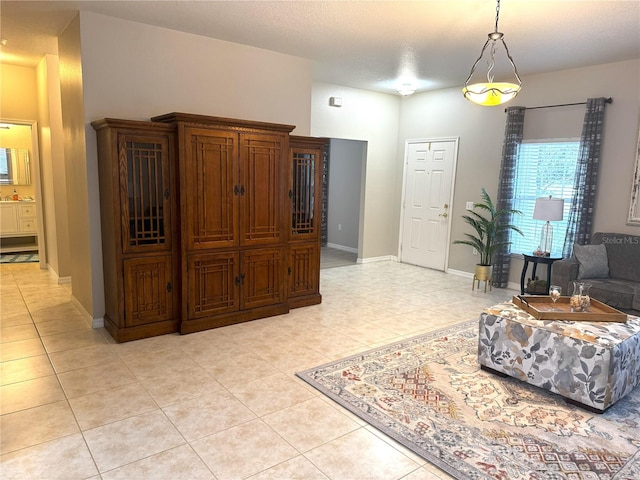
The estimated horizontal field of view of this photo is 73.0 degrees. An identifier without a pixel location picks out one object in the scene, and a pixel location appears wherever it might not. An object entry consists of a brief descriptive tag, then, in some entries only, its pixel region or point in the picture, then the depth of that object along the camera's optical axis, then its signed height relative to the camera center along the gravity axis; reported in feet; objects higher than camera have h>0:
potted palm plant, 19.03 -1.97
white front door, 22.40 -0.85
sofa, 14.78 -2.58
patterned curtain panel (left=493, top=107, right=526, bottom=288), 18.75 +0.68
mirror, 25.64 +0.33
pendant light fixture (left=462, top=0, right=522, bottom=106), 10.98 +2.44
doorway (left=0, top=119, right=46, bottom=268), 24.91 -1.46
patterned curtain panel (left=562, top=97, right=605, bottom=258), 16.34 +0.58
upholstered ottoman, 8.90 -3.55
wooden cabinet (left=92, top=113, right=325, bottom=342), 12.11 -1.28
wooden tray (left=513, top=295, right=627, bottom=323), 10.04 -2.87
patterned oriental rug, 7.43 -4.67
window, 17.74 +0.33
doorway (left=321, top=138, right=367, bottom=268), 27.71 -1.13
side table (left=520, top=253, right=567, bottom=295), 16.56 -2.83
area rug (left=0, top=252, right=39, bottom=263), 22.67 -4.60
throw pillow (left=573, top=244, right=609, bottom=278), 15.02 -2.42
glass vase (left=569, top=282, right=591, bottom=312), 10.46 -2.69
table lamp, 16.26 -0.74
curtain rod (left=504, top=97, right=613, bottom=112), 16.17 +3.45
